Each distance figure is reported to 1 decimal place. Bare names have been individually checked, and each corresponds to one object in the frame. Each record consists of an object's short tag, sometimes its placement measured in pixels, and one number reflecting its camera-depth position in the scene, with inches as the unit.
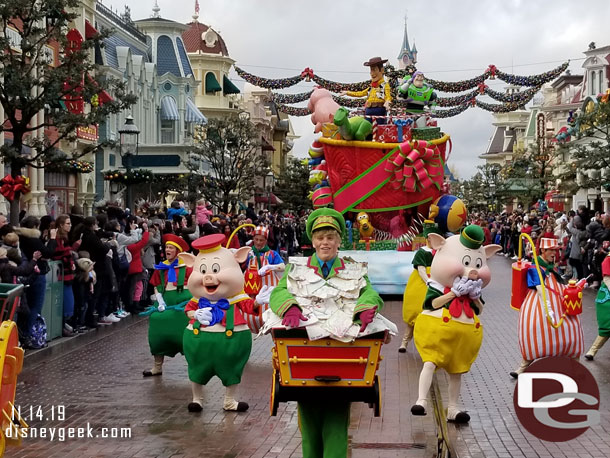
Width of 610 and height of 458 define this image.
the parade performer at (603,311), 467.8
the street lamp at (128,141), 850.8
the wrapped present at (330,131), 770.8
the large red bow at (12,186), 601.0
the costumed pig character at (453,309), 345.1
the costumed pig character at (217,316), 353.4
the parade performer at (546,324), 389.1
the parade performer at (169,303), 426.6
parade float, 748.0
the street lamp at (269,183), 1843.0
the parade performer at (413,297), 473.7
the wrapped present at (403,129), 762.2
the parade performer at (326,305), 253.8
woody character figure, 783.5
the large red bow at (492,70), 1014.9
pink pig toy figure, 808.9
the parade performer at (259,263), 472.8
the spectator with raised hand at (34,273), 499.5
